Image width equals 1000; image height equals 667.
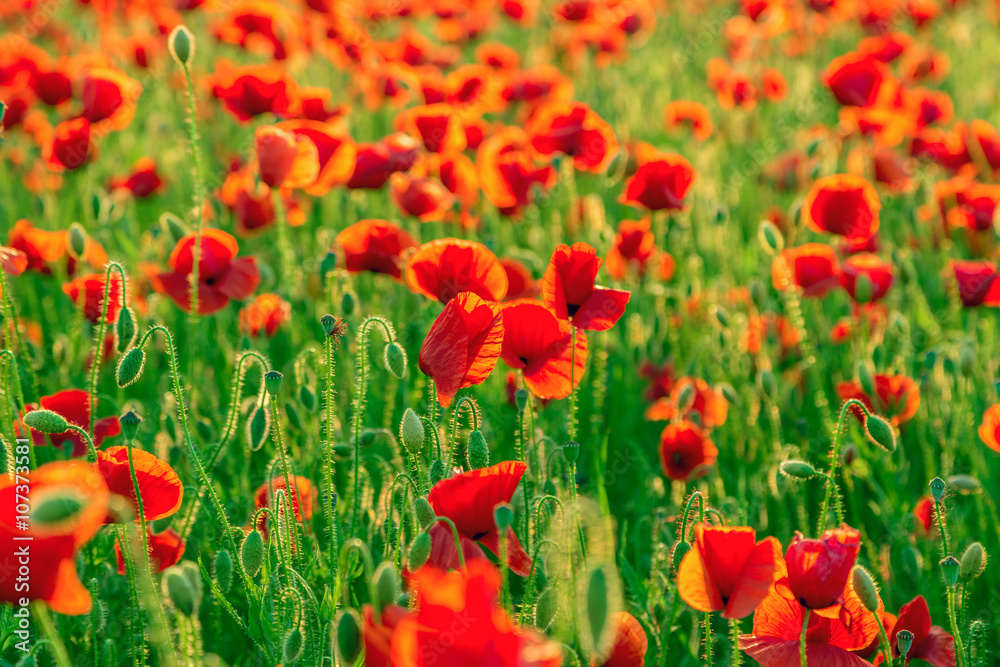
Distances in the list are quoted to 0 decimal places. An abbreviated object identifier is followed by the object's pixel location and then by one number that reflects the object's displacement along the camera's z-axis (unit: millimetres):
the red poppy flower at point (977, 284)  1983
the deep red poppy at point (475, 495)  1607
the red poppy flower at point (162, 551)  1711
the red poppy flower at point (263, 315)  1968
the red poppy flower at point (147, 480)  1640
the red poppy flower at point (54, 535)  1501
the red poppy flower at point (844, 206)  2055
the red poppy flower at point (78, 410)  1799
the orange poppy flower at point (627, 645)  1637
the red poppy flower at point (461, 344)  1657
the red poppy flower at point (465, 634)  1453
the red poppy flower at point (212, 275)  1912
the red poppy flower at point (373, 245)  1940
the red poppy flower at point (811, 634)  1628
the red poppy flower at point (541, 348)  1716
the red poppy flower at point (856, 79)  2712
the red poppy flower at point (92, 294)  1891
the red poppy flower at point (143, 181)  2423
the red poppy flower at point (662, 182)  2049
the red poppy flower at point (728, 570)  1588
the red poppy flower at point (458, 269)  1736
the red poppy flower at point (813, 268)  2009
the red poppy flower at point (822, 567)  1589
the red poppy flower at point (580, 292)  1699
